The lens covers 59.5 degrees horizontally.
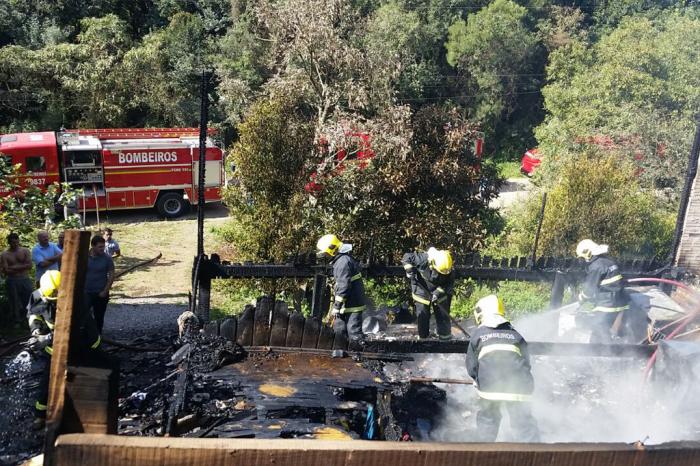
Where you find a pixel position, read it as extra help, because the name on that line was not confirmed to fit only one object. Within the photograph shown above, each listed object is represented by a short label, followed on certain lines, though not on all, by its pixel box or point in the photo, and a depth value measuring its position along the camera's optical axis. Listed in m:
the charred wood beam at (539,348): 4.84
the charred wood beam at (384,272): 6.91
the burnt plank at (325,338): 5.26
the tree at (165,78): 21.72
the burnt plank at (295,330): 5.21
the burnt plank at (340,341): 5.30
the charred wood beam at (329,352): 5.19
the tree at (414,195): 9.02
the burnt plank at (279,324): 5.19
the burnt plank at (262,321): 5.18
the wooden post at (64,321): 1.61
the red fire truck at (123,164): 15.37
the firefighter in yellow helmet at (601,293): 6.79
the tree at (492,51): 26.39
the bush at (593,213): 10.73
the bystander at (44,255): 7.77
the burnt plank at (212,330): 5.09
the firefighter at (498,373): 4.40
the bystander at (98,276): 7.15
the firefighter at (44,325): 5.04
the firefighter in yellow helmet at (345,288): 6.43
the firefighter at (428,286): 6.83
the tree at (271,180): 8.47
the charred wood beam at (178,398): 3.76
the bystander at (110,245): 9.17
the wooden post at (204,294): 6.68
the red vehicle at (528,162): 24.08
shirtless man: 7.80
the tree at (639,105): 15.39
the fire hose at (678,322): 5.40
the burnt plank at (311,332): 5.24
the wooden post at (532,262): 7.61
